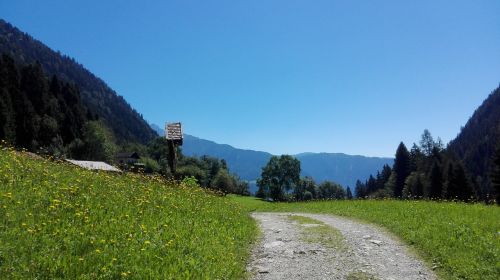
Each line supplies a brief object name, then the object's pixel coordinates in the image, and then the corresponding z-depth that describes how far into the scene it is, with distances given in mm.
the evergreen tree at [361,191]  181462
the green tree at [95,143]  111562
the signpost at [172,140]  26844
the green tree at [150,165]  134375
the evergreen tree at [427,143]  125125
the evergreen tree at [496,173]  59362
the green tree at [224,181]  146375
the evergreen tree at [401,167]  124438
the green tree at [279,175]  100500
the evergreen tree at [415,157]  119775
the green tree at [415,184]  96369
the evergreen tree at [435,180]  84531
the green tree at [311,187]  191075
